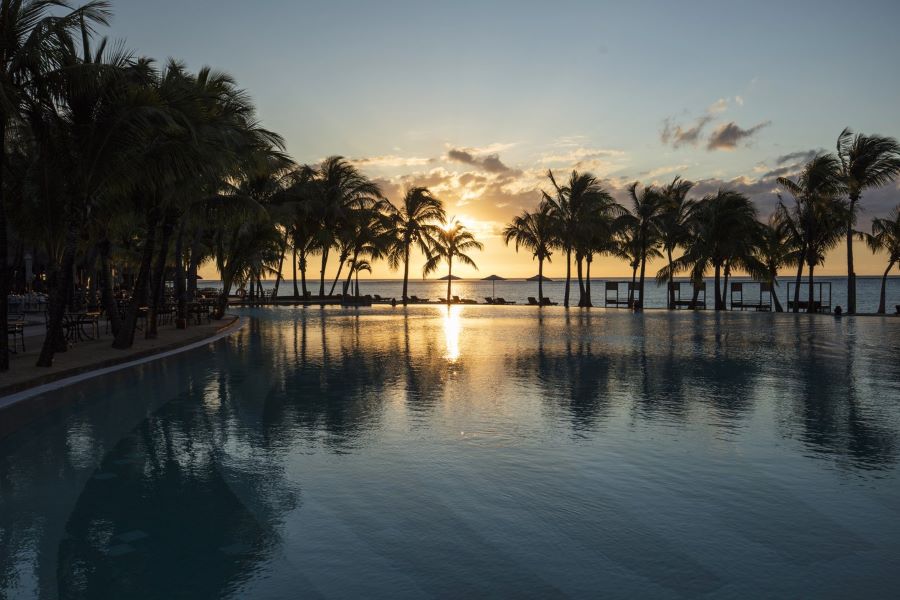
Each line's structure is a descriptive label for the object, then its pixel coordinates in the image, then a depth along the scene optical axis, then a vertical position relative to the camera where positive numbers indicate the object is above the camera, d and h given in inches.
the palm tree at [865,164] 1475.1 +278.6
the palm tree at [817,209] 1553.9 +190.0
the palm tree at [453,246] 2252.7 +152.8
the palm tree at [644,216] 1866.4 +205.1
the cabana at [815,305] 1759.2 -57.2
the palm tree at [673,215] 1847.9 +205.1
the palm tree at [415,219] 2089.1 +226.0
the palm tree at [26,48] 426.6 +164.5
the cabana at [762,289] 1863.2 -11.8
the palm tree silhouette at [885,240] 1631.4 +112.7
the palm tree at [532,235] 2037.4 +166.7
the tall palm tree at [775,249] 1766.7 +101.8
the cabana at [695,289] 1878.7 -9.6
